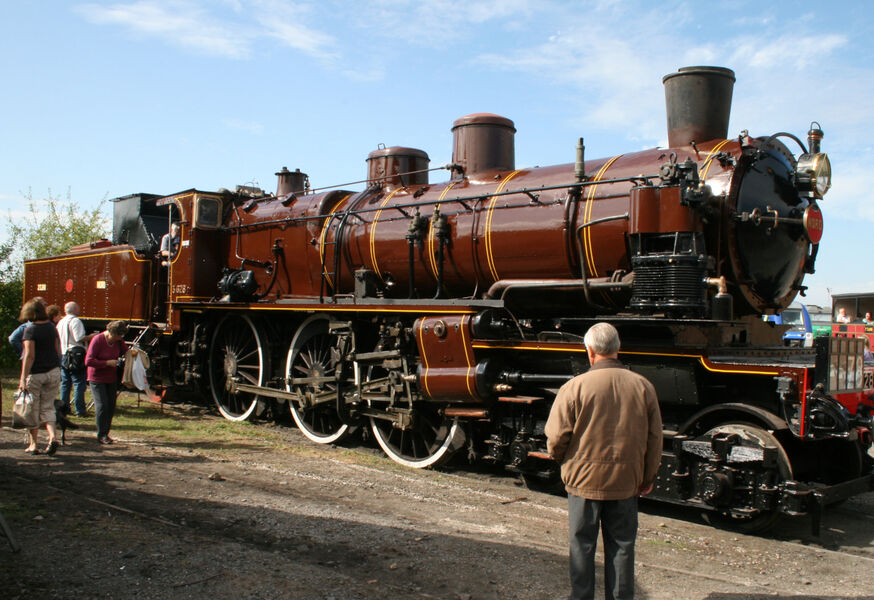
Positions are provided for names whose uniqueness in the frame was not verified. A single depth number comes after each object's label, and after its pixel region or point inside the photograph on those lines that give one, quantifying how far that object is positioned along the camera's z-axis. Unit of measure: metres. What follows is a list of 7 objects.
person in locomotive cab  11.20
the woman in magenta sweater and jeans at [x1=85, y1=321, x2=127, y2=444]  8.34
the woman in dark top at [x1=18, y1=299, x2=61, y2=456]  7.46
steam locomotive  5.63
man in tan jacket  3.71
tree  25.39
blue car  18.75
